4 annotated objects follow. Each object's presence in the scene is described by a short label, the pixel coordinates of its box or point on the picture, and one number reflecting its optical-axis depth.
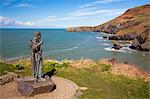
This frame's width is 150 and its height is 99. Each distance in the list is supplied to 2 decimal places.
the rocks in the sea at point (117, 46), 27.84
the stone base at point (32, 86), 6.07
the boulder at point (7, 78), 6.86
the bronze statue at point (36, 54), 6.37
